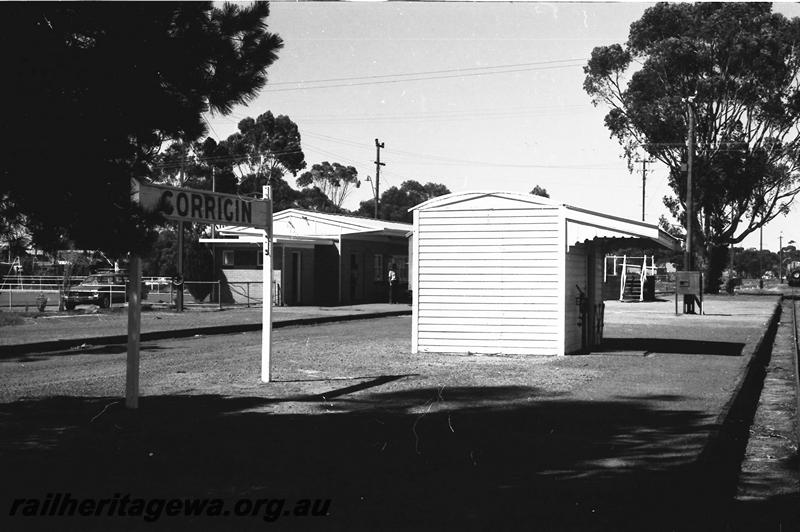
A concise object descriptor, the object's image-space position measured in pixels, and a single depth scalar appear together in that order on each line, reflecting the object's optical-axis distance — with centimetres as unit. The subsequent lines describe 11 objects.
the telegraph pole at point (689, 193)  4382
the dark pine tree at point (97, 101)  689
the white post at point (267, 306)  1138
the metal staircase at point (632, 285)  4538
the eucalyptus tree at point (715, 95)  4950
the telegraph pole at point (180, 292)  2790
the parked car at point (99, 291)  3156
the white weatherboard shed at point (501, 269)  1523
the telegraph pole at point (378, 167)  6030
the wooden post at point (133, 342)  898
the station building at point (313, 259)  3422
